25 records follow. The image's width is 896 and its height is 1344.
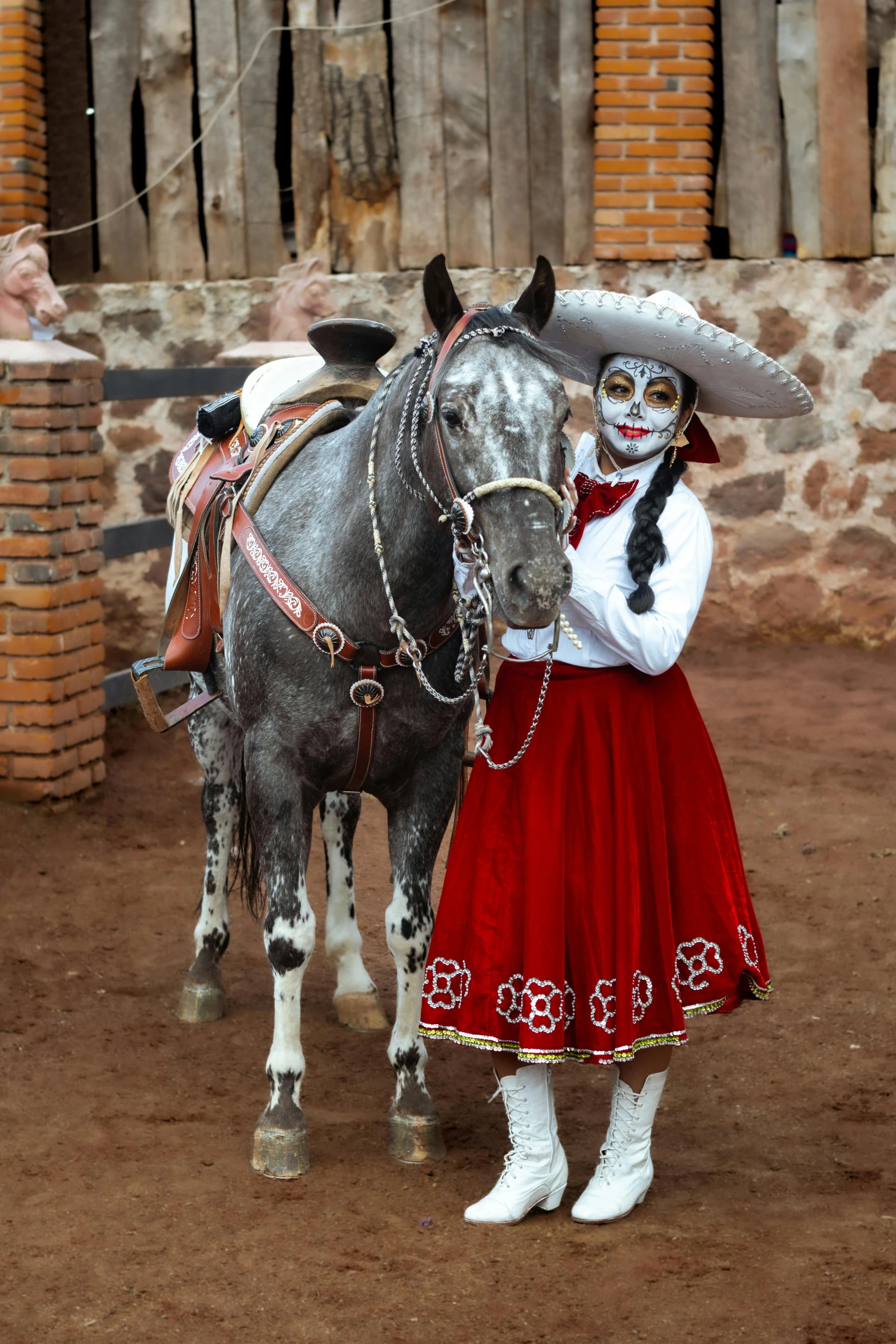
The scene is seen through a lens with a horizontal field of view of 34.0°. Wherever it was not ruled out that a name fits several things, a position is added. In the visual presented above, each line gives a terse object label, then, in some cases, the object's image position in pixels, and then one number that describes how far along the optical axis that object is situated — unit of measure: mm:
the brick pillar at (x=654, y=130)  7363
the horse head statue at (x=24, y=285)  5848
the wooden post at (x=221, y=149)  8078
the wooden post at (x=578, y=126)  7656
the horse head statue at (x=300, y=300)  7418
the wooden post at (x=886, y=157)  7504
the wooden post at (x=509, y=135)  7797
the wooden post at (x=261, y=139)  8023
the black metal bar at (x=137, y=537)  6836
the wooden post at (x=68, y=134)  8211
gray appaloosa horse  2803
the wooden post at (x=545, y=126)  7797
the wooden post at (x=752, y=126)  7566
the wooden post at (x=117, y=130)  8172
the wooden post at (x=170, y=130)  8133
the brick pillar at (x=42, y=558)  5828
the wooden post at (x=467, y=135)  7820
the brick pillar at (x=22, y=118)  7930
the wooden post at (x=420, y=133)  7855
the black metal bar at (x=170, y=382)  6855
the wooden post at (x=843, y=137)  7465
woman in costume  2951
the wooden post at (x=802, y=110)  7562
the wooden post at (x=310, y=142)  7953
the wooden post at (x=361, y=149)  7914
